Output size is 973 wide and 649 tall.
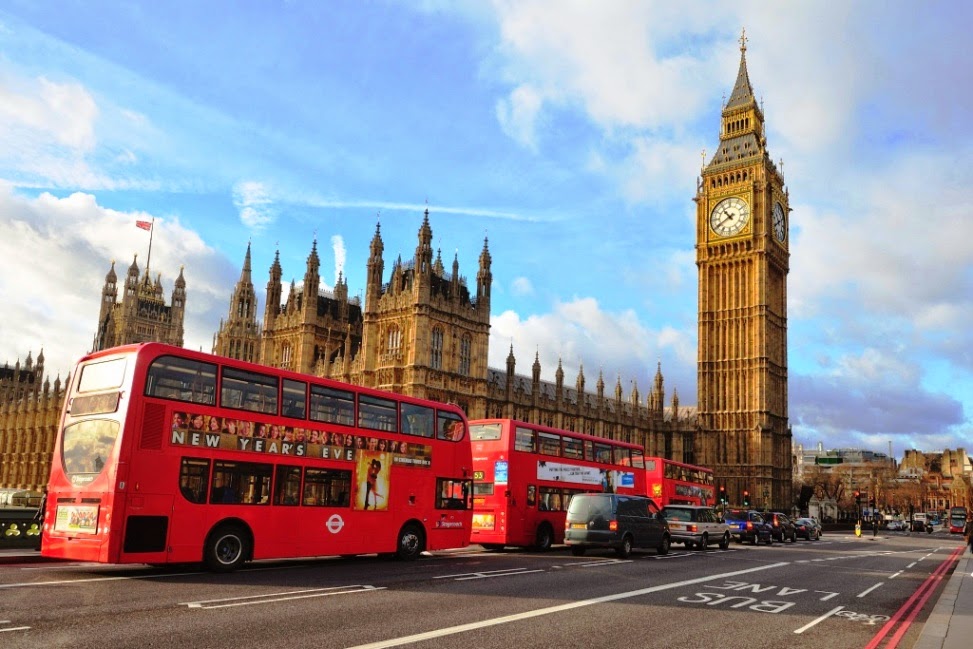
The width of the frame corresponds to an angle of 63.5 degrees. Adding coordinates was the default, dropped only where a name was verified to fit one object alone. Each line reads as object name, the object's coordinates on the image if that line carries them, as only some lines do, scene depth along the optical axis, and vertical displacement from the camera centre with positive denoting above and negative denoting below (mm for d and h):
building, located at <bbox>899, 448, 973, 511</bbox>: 164625 +2915
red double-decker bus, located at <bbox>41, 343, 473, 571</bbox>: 14914 -88
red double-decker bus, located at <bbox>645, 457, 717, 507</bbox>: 40594 -153
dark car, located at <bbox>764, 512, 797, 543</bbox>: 42650 -2364
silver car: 30406 -1794
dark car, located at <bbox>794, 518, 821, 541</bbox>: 48406 -2752
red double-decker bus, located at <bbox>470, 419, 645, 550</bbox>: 26359 -213
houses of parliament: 59375 +10920
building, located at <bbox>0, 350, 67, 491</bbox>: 89000 +1806
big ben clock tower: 84625 +17883
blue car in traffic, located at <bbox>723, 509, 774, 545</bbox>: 37719 -2094
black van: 24031 -1439
